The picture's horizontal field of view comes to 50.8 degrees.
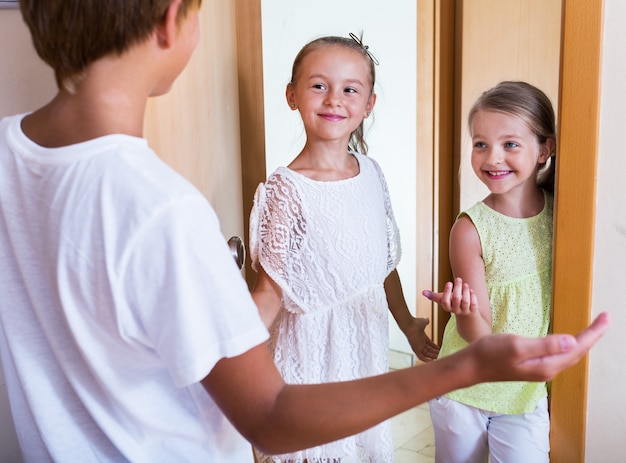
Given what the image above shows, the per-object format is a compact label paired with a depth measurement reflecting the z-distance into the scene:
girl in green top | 1.01
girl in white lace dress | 1.13
